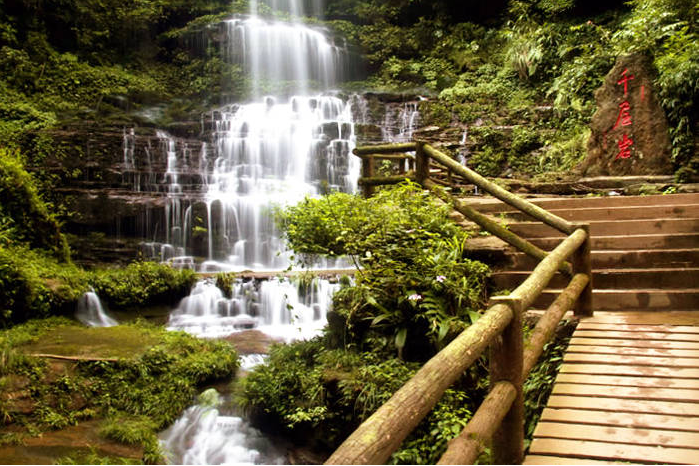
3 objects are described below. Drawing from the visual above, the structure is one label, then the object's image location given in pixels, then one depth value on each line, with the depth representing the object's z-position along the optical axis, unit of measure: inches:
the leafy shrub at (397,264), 193.9
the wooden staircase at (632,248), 202.8
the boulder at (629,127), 370.6
